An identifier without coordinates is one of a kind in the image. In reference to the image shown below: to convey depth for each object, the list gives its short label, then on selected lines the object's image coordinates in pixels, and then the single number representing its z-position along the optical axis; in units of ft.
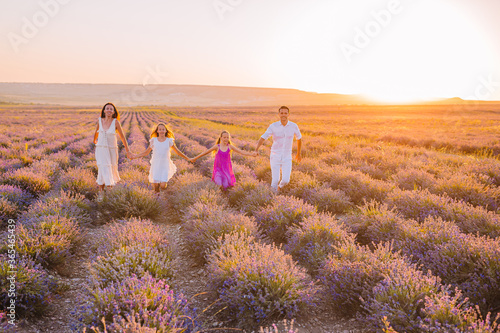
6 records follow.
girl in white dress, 20.85
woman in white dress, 18.88
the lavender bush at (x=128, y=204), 17.52
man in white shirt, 20.17
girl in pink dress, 21.25
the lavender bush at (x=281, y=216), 14.56
